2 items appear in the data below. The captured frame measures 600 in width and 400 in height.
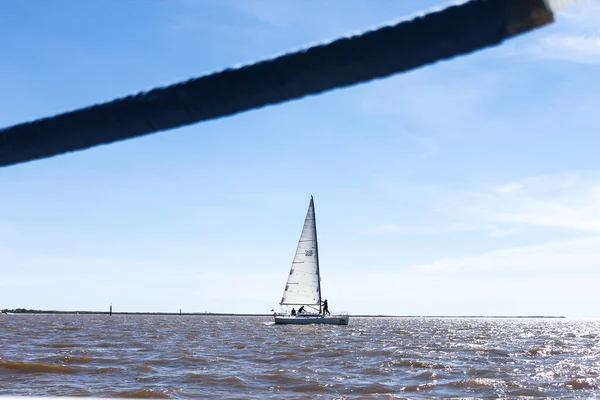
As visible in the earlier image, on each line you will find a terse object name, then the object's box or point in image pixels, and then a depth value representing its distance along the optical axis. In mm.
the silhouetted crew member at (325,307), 54656
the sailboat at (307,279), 54656
